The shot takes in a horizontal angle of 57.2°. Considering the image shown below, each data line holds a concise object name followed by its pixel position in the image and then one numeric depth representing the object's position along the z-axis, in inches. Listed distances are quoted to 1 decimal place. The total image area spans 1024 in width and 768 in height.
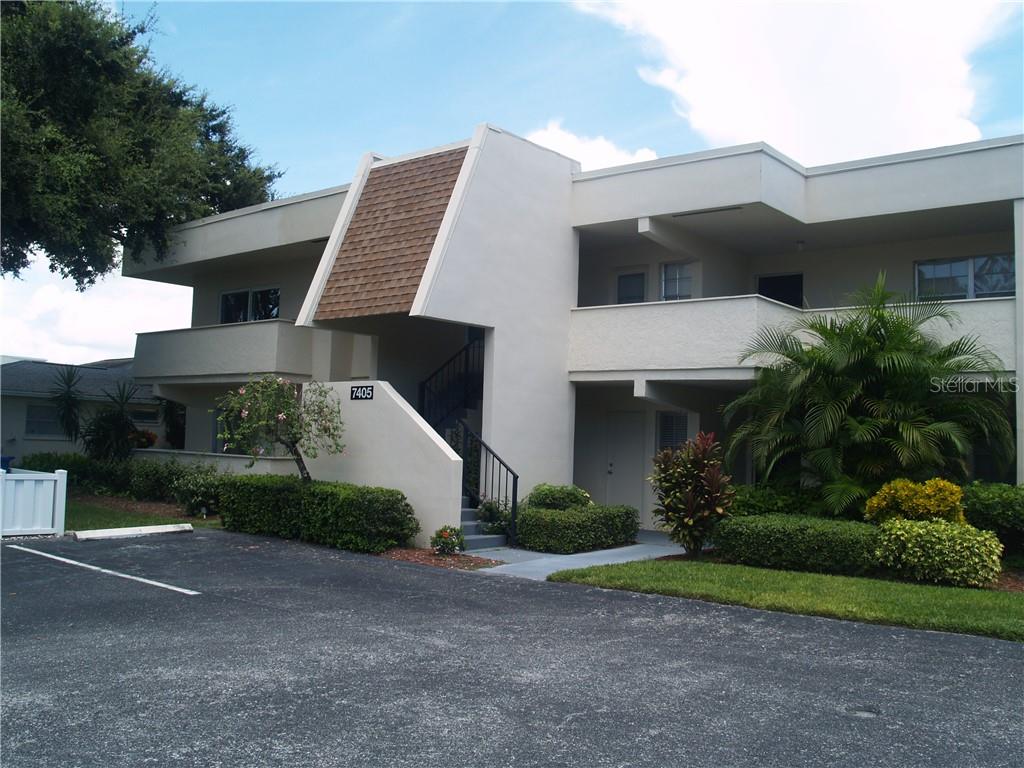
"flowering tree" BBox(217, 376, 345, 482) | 580.4
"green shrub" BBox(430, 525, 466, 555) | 535.5
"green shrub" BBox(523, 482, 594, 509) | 611.5
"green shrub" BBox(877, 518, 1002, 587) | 448.1
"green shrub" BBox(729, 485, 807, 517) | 553.9
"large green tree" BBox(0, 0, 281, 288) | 717.3
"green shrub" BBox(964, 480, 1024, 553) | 491.8
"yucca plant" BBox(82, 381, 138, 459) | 851.4
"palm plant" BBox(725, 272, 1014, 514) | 523.5
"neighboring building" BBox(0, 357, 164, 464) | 1024.9
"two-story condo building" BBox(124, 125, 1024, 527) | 597.6
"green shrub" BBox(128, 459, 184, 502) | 767.7
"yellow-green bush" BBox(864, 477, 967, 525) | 484.7
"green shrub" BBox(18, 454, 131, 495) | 809.5
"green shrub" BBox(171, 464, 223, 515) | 692.1
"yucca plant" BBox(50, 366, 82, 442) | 930.7
